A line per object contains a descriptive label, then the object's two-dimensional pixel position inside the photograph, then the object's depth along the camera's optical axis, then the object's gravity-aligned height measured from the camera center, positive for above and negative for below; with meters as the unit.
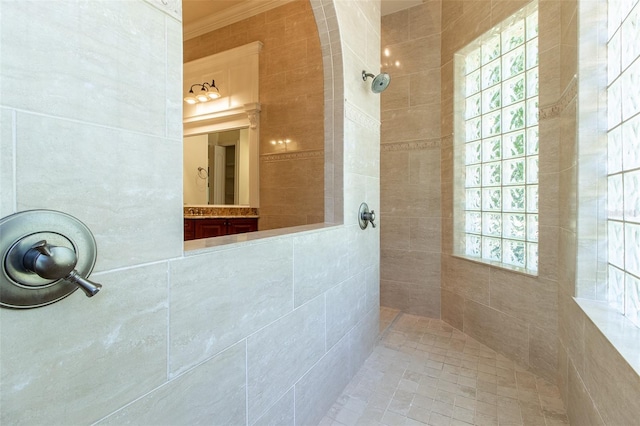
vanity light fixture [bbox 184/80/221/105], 3.60 +1.43
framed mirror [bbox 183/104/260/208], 3.43 +0.63
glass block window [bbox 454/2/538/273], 2.07 +0.52
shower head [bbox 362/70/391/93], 1.90 +0.83
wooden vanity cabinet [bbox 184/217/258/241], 3.38 -0.18
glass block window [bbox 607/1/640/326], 1.15 +0.22
